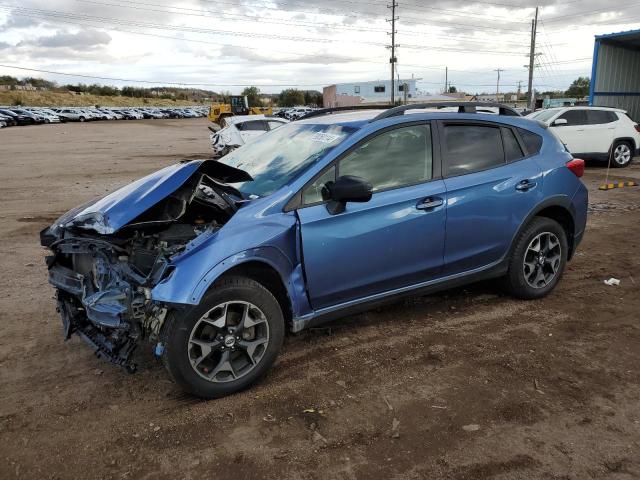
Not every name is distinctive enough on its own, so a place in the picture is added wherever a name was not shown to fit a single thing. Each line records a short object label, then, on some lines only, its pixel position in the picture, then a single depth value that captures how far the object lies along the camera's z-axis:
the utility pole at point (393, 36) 63.59
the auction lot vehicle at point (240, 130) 16.89
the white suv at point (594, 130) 14.16
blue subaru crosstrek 3.17
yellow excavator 38.71
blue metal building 19.91
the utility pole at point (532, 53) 43.44
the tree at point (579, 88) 100.25
